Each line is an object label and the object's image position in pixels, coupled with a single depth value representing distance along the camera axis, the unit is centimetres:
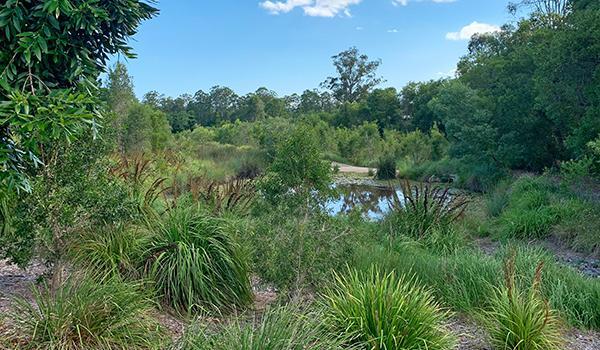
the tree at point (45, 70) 212
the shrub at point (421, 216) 712
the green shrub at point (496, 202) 1151
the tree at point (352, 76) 4575
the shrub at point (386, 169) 2284
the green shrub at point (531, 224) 912
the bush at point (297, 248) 370
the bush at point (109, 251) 393
